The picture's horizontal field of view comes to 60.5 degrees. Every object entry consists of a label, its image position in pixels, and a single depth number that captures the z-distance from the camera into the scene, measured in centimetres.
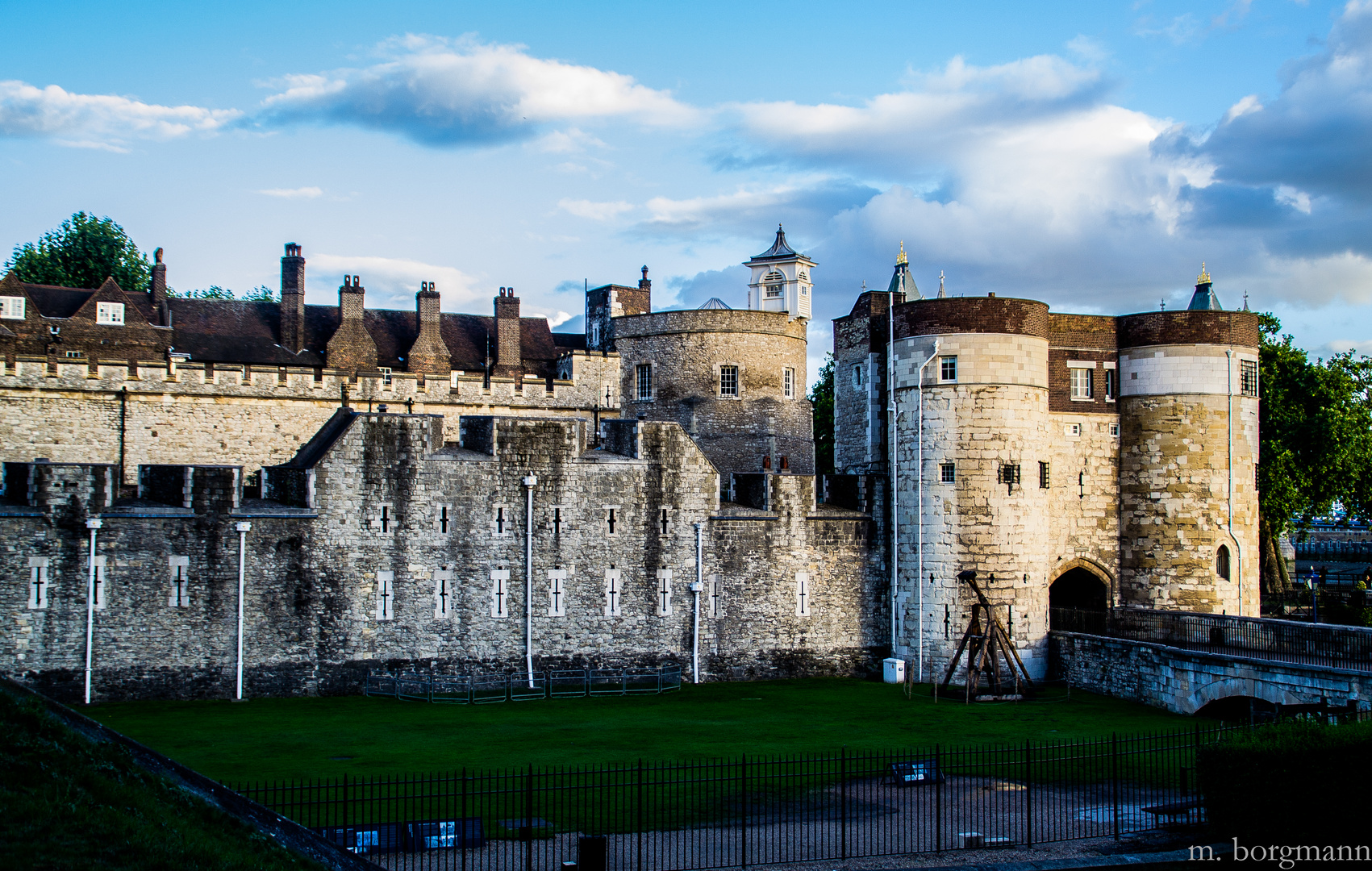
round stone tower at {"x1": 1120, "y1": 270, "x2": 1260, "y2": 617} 3672
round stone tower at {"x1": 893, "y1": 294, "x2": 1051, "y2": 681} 3491
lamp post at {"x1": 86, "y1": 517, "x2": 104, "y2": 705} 2820
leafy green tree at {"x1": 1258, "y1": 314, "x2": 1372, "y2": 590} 4609
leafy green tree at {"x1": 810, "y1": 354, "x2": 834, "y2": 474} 6638
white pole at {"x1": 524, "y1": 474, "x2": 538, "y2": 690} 3278
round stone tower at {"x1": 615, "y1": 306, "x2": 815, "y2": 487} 4684
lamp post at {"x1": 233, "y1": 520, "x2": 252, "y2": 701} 2995
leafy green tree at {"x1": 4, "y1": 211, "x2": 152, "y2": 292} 6594
